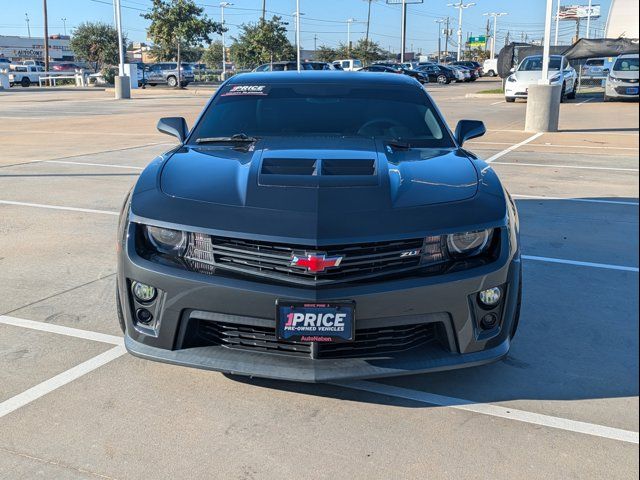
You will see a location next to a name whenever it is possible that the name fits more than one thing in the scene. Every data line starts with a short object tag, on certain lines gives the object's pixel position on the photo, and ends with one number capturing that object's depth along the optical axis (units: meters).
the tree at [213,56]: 86.12
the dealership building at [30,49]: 106.31
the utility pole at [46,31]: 54.44
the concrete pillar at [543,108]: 15.24
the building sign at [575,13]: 61.36
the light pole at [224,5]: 69.77
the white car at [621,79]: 23.83
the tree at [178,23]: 39.31
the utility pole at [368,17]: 83.38
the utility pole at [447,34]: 119.07
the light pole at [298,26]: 44.24
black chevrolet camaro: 2.86
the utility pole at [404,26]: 52.91
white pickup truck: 49.16
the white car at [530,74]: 23.67
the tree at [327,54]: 75.06
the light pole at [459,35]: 78.12
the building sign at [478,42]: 112.62
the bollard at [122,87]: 30.61
